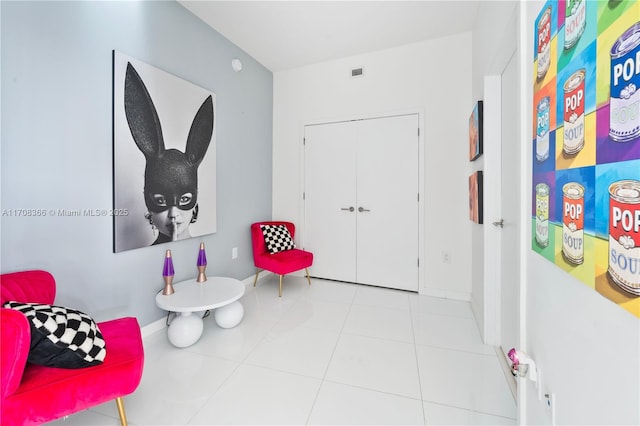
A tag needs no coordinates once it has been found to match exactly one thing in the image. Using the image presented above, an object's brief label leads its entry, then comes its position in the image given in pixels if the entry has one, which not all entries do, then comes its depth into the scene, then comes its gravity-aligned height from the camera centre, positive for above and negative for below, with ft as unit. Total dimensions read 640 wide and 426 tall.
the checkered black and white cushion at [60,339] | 3.42 -1.74
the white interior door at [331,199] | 11.00 +0.55
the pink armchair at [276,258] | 9.53 -1.77
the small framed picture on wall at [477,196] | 6.70 +0.41
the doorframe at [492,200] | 6.26 +0.29
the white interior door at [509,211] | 5.17 +0.02
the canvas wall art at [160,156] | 6.22 +1.51
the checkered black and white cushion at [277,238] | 10.46 -1.08
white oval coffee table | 6.19 -2.19
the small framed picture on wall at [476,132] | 6.68 +2.15
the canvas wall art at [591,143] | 1.80 +0.59
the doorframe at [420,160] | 9.77 +1.95
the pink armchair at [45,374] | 3.01 -2.21
